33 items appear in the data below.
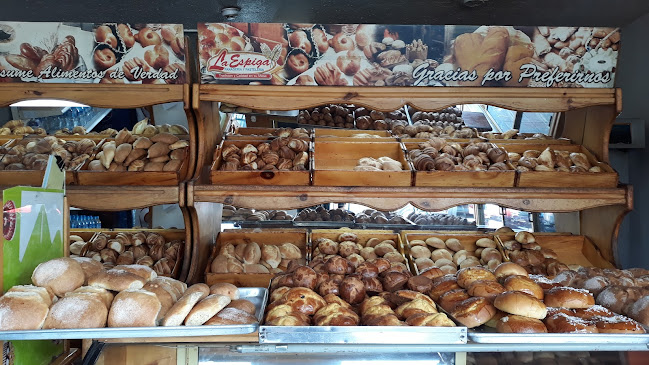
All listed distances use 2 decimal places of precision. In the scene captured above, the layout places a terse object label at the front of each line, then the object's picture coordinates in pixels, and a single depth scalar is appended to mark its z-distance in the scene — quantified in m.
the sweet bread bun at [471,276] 2.19
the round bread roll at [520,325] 1.78
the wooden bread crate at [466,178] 3.03
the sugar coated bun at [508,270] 2.32
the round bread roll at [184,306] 1.69
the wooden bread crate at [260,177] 3.02
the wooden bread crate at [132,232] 3.54
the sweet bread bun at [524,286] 2.07
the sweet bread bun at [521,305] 1.87
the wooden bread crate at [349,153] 3.43
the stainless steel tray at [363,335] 1.73
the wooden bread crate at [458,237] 3.43
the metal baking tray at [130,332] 1.58
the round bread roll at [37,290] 1.69
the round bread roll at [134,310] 1.67
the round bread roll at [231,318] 1.71
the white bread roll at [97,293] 1.73
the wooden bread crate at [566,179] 3.04
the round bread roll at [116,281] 1.82
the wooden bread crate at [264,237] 3.39
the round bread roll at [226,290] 1.95
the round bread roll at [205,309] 1.71
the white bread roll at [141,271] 1.98
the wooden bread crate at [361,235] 3.47
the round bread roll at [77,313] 1.62
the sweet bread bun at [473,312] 1.87
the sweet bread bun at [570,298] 2.04
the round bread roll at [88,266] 1.91
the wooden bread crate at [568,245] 3.39
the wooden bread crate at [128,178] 3.01
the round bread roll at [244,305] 1.88
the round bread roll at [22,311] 1.59
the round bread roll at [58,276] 1.77
